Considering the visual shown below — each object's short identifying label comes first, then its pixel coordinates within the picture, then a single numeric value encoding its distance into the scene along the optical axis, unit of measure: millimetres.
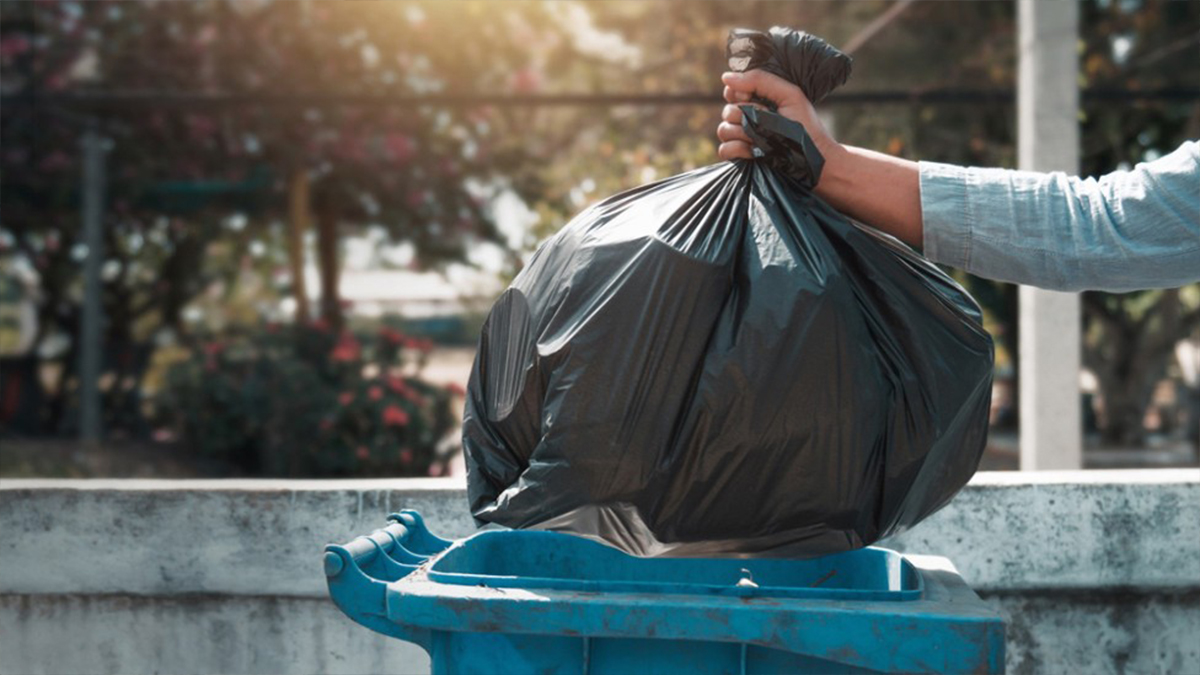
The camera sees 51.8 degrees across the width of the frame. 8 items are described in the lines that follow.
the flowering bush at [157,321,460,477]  6523
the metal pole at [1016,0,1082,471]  4871
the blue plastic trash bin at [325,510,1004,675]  1621
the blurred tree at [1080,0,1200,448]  9500
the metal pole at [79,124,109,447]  7895
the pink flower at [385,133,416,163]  8305
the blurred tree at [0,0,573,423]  7977
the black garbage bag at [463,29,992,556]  1786
